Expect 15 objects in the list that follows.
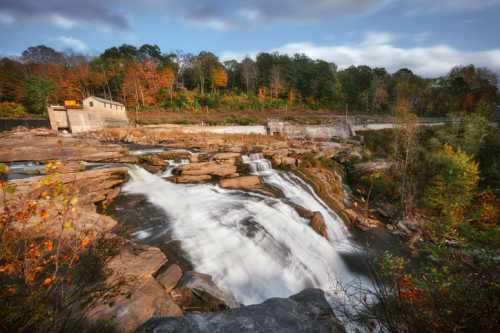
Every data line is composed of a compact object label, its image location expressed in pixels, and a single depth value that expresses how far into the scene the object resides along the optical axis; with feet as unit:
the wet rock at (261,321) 7.50
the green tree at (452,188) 43.70
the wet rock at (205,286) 14.07
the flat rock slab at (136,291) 10.90
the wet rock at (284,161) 48.45
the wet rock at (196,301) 13.23
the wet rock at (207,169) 36.93
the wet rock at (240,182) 35.87
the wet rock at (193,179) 34.86
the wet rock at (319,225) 28.78
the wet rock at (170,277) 14.74
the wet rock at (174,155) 44.93
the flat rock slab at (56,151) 36.31
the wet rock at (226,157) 43.91
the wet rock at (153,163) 37.88
